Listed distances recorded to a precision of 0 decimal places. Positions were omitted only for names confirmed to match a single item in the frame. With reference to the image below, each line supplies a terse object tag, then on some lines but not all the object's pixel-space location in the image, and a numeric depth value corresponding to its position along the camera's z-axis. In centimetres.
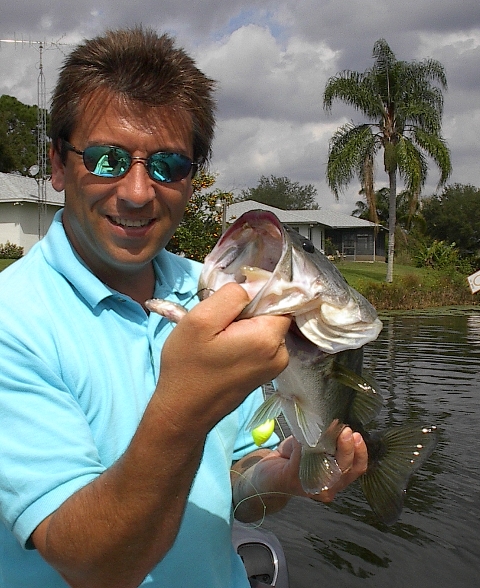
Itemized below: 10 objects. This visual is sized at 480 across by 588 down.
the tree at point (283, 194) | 8106
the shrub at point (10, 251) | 2855
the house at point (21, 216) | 3091
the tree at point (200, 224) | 1773
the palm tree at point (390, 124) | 3008
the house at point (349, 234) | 5103
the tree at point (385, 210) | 4875
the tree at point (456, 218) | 5788
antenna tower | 2742
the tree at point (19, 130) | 4944
